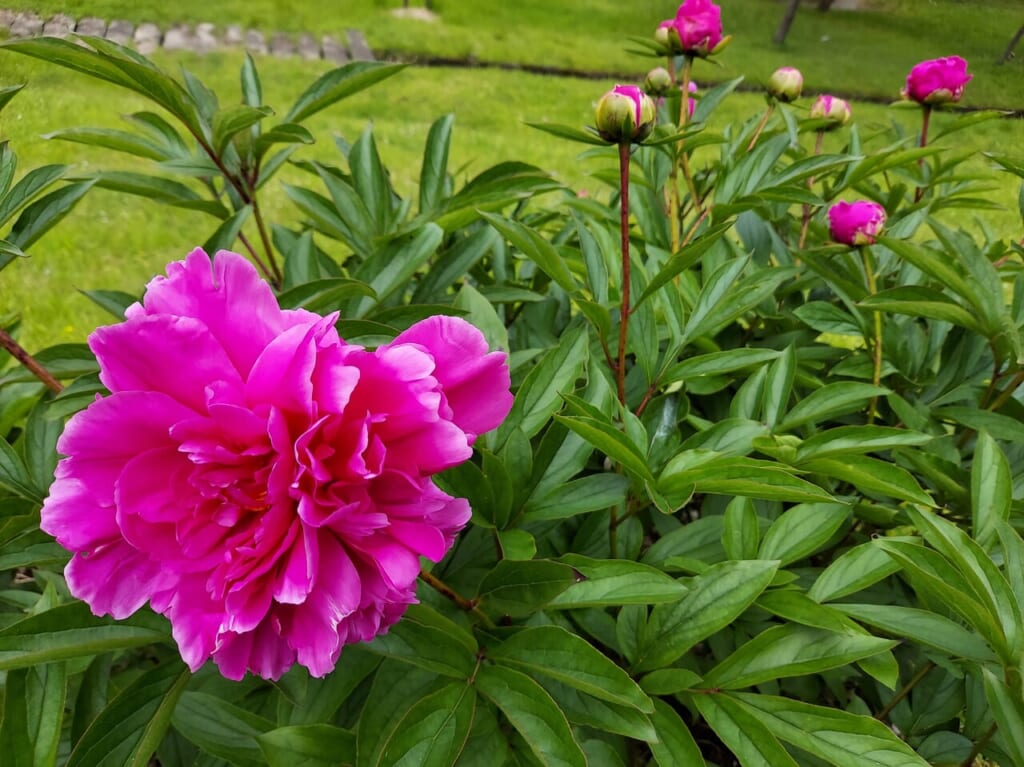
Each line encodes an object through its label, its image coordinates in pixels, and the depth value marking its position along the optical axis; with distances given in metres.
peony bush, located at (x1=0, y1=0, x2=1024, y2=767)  0.40
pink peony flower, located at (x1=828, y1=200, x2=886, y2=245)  0.87
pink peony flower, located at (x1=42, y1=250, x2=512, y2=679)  0.39
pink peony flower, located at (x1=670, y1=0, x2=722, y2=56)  1.04
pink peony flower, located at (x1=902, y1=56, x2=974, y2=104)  1.09
